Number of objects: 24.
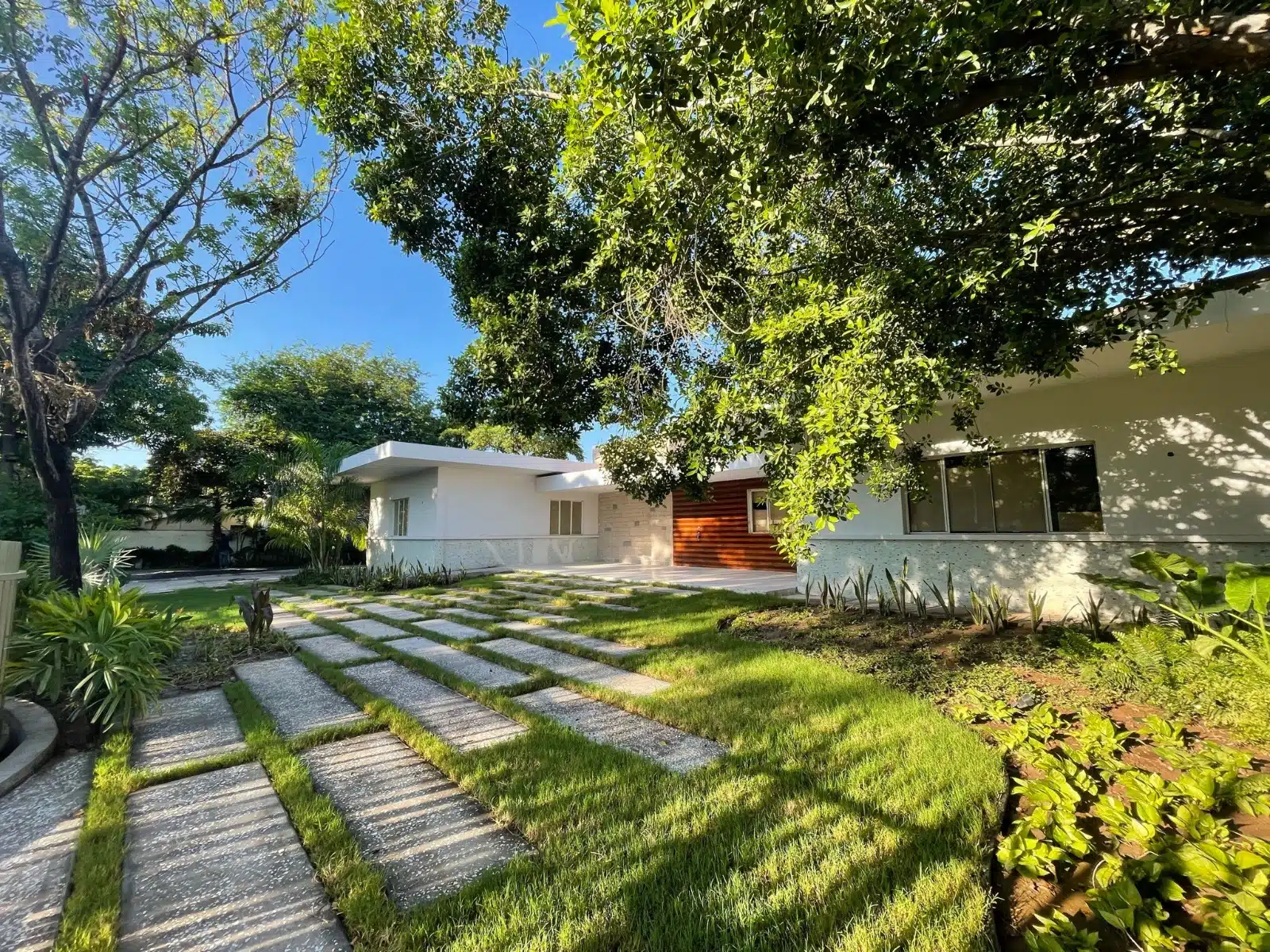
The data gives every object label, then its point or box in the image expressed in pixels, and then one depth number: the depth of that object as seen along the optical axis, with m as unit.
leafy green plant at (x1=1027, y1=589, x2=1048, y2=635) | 5.38
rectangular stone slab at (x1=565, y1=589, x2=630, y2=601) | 9.20
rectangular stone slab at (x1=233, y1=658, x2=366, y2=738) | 3.80
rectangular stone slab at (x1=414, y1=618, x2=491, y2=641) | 6.50
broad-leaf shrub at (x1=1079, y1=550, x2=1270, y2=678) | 2.91
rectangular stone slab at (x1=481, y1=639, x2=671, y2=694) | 4.34
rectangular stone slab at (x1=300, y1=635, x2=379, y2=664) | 5.59
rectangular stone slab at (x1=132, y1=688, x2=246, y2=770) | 3.28
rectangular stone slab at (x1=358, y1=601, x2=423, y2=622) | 8.06
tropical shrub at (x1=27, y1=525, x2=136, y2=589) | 5.66
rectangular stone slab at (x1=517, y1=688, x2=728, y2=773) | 3.01
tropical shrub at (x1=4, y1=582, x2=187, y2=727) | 3.59
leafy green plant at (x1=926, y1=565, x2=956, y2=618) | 6.14
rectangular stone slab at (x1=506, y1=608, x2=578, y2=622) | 7.41
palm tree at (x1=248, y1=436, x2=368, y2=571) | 12.98
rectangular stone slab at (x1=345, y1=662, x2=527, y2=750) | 3.43
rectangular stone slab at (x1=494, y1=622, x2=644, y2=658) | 5.46
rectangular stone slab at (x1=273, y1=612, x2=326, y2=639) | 7.00
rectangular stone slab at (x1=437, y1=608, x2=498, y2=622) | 7.72
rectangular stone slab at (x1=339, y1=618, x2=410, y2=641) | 6.67
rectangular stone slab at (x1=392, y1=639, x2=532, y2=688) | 4.60
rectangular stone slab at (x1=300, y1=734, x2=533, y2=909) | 2.05
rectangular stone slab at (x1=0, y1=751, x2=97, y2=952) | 1.86
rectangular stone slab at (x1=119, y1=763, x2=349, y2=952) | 1.79
